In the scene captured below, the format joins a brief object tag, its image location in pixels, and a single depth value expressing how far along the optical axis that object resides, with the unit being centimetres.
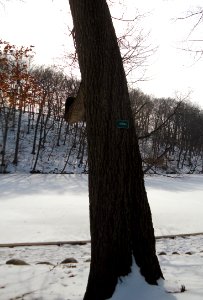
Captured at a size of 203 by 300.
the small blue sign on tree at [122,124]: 414
